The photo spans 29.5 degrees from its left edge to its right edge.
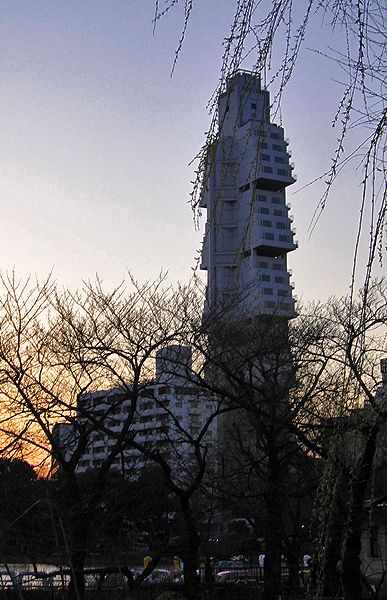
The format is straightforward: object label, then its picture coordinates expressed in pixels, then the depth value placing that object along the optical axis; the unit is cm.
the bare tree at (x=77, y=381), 1132
